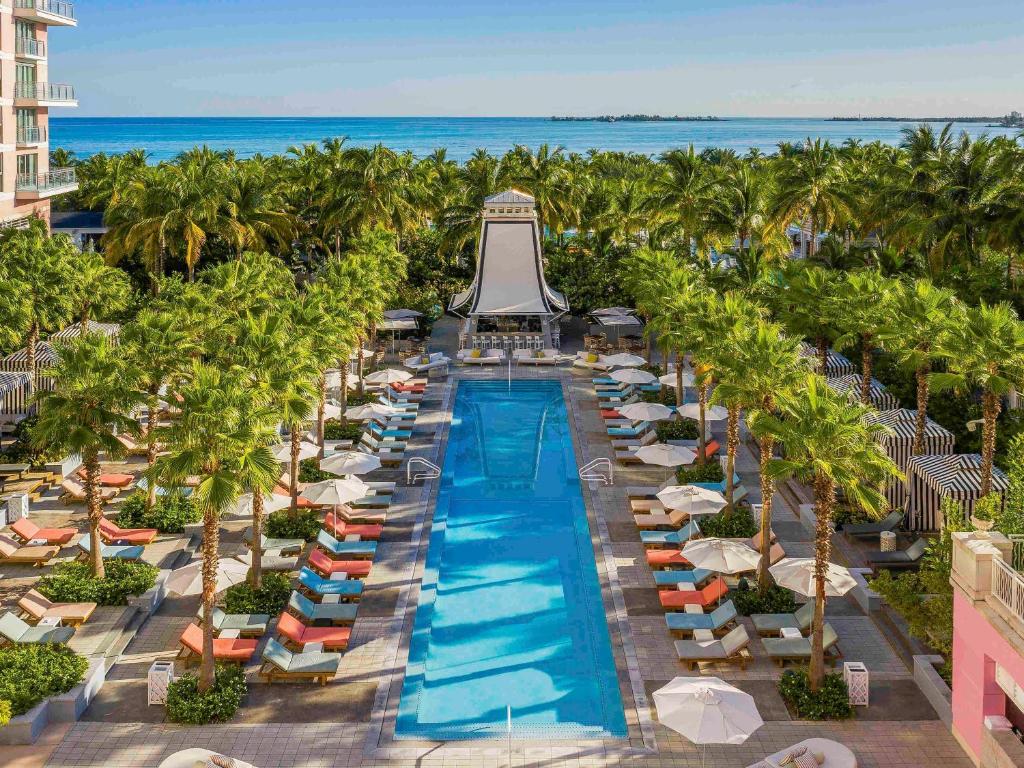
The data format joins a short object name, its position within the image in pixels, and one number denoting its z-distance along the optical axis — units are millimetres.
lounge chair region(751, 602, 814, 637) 19672
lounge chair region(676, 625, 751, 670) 18672
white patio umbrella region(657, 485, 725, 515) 23969
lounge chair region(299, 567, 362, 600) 21500
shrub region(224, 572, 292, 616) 20641
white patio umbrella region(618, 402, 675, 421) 31328
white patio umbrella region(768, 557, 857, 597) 19156
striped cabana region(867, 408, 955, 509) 26469
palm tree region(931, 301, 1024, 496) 21828
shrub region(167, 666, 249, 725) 16688
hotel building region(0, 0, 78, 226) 44781
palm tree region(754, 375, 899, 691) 16688
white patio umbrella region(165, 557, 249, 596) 19938
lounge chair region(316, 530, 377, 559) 23844
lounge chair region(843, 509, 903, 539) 24422
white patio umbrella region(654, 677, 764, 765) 14797
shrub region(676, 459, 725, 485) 28528
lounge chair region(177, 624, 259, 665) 18531
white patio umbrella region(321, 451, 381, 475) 27061
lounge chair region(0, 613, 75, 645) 18812
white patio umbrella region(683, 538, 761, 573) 20578
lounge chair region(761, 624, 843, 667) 18641
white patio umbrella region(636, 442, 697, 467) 27734
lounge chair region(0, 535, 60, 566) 22922
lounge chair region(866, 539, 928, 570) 22812
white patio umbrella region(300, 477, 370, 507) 24516
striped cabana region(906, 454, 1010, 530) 23156
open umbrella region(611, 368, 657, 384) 36250
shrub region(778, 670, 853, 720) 16844
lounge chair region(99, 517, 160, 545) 23750
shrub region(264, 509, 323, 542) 24703
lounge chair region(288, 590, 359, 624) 20297
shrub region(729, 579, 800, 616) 20688
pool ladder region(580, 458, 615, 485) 29516
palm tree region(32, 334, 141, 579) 20125
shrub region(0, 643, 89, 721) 16312
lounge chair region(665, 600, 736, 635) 19797
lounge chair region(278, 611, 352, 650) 19219
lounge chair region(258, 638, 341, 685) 18016
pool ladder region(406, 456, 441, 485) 29672
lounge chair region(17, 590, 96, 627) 19859
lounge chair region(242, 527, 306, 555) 23703
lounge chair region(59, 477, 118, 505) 26906
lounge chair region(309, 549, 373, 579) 22547
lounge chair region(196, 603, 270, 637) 19562
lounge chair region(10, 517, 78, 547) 23719
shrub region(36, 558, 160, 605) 20672
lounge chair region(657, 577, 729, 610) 20797
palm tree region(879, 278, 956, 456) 25328
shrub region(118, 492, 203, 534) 24797
